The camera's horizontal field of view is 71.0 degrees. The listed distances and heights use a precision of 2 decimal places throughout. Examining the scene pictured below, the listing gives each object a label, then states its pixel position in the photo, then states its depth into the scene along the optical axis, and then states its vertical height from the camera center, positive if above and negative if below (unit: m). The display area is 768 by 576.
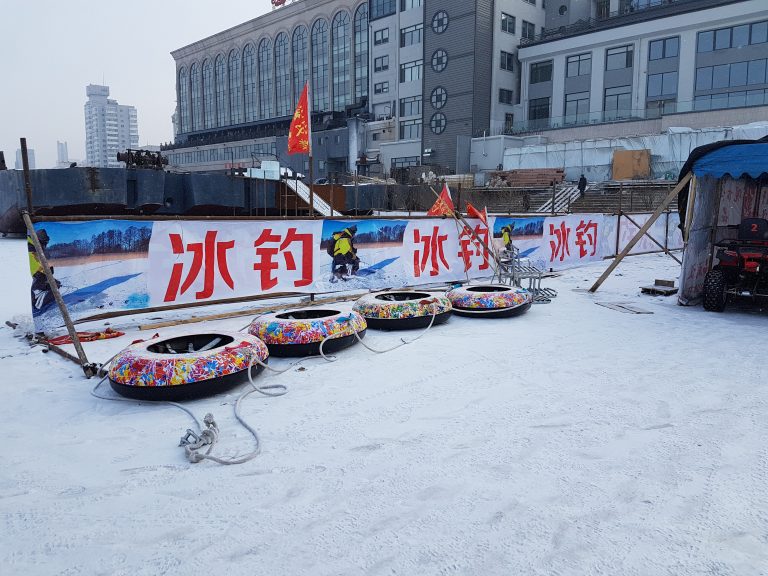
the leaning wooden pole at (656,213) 9.92 +0.16
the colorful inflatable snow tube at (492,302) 8.52 -1.32
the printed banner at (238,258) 6.98 -0.68
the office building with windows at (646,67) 40.84 +13.09
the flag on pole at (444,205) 11.95 +0.31
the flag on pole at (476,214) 12.35 +0.12
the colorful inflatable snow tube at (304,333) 6.28 -1.36
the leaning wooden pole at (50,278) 5.98 -0.76
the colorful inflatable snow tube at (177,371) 4.76 -1.40
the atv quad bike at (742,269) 8.77 -0.76
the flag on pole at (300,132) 9.53 +1.51
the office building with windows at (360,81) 53.41 +17.12
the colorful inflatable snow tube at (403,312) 7.71 -1.35
